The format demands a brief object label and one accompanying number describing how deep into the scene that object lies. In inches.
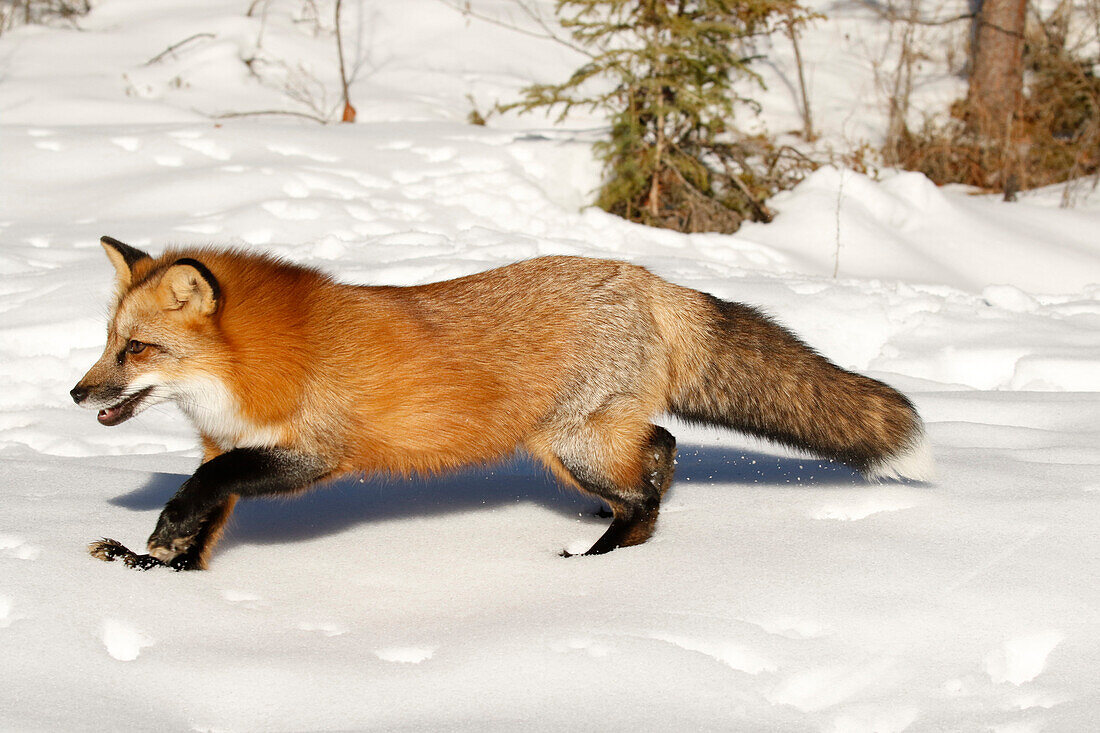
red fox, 131.3
